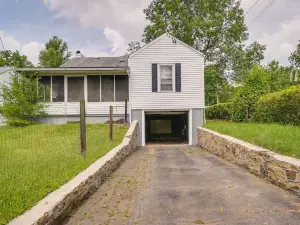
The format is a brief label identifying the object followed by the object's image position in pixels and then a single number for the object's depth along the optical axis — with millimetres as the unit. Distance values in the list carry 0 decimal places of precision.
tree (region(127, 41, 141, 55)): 20501
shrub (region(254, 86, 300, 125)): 6648
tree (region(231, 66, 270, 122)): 9711
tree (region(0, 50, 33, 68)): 30497
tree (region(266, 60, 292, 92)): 12221
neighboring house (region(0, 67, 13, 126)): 12977
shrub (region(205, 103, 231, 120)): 13422
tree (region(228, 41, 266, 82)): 18570
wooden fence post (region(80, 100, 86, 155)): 4848
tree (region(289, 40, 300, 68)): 21477
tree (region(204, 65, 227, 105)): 17680
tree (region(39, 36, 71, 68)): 27484
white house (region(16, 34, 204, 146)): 11140
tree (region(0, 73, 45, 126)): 10341
